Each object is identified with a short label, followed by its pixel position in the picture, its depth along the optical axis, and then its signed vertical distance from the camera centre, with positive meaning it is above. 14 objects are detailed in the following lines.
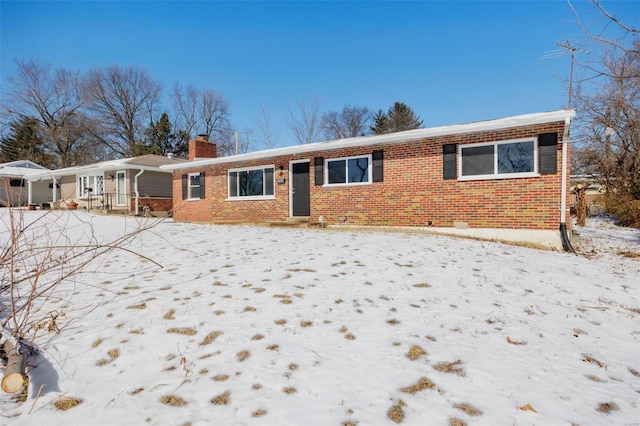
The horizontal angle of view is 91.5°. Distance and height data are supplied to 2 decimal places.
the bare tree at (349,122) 36.25 +10.27
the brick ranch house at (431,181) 7.28 +0.69
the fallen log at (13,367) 2.06 -1.13
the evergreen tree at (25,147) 29.88 +5.92
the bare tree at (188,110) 34.38 +10.50
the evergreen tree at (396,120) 35.81 +9.82
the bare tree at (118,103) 30.12 +10.19
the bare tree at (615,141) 13.96 +3.30
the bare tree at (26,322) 2.19 -1.15
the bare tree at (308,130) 27.97 +6.79
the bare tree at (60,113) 28.10 +8.63
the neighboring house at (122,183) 16.74 +1.34
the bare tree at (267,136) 27.18 +6.08
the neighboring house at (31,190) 22.90 +1.27
